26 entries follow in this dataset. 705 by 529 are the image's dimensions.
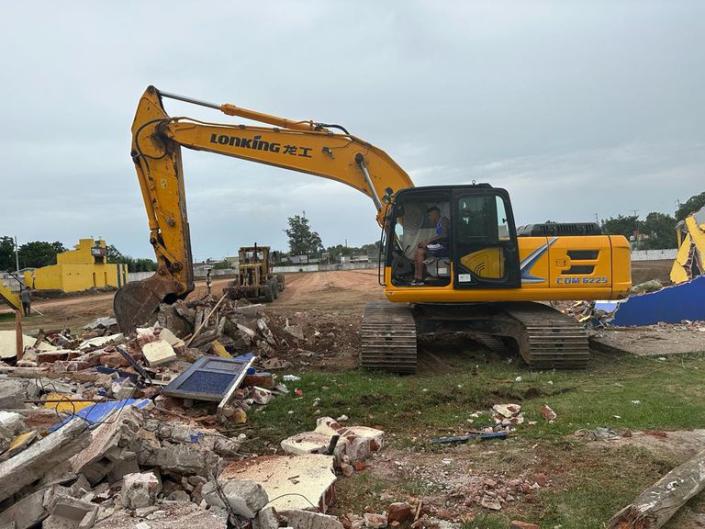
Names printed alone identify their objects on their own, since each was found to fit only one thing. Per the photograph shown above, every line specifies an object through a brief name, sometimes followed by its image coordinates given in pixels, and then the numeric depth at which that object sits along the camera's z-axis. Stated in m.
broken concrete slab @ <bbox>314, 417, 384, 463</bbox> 4.50
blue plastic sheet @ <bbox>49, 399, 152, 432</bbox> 4.59
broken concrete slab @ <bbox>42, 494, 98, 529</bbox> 2.95
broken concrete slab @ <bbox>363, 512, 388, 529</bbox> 3.40
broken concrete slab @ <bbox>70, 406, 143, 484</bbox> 3.54
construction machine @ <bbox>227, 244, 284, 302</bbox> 21.17
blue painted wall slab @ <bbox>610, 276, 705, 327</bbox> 12.27
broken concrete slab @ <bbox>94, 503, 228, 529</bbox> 2.92
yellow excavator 8.03
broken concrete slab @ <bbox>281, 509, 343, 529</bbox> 3.21
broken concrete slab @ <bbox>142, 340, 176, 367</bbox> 7.11
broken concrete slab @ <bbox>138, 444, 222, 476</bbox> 3.83
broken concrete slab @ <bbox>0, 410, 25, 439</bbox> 3.42
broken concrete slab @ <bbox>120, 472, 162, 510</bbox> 3.17
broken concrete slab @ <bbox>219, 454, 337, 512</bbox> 3.59
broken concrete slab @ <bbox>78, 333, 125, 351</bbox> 8.42
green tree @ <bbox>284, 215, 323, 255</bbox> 73.94
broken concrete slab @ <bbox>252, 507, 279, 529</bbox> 3.15
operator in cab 8.20
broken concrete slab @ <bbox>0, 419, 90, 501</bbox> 3.05
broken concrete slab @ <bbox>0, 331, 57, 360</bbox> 7.95
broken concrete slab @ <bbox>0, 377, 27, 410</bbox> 4.67
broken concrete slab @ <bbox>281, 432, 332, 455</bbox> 4.52
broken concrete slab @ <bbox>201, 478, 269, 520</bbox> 3.16
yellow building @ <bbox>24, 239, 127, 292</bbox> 30.78
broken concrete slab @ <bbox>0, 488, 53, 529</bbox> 3.02
